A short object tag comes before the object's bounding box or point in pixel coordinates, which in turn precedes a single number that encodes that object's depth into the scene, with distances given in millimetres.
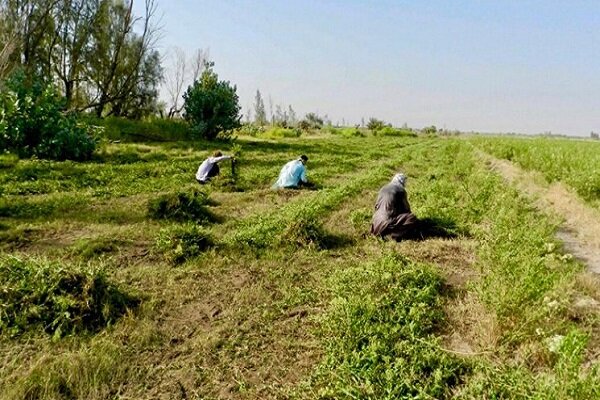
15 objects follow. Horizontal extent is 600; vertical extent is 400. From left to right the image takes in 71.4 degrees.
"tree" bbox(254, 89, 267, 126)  63284
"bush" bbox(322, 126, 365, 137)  50444
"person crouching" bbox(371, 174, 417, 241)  6648
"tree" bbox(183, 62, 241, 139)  24672
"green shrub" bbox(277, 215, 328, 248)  6188
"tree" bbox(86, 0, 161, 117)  26859
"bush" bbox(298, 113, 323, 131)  54500
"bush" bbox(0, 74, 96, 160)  13516
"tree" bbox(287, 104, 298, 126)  61031
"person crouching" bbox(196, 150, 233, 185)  11531
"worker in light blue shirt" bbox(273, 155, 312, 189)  11172
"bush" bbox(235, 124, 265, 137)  36419
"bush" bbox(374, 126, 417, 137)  56438
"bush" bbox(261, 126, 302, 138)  37131
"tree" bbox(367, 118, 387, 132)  61684
